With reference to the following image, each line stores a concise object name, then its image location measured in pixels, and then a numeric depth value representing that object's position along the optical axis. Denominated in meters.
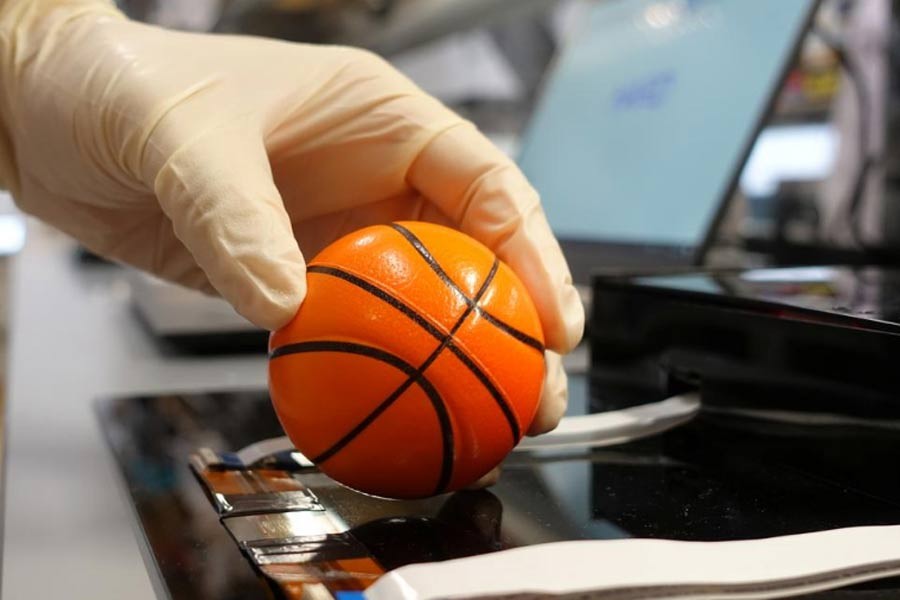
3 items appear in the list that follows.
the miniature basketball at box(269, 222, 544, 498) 0.28
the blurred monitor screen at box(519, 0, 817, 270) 0.54
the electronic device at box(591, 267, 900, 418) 0.32
